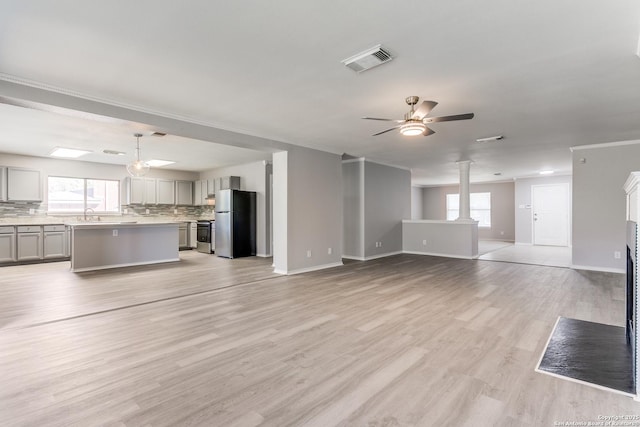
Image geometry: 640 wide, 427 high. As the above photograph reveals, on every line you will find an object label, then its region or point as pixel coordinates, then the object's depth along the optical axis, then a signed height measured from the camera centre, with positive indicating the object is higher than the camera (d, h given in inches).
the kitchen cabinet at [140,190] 339.9 +24.9
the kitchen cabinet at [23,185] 273.6 +25.4
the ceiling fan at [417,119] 124.9 +39.1
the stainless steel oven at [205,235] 345.1 -26.3
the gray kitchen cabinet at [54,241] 279.7 -26.2
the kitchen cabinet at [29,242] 267.4 -25.9
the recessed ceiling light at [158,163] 310.2 +51.7
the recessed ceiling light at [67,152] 253.4 +52.2
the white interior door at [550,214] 393.1 -3.6
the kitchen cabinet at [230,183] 339.6 +32.8
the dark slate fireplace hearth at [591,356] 82.1 -44.6
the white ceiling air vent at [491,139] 208.5 +50.1
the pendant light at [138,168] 220.2 +32.3
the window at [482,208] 485.1 +5.6
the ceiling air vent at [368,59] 98.5 +51.0
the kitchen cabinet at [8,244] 259.7 -26.1
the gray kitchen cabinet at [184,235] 378.0 -28.0
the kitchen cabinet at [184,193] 382.3 +24.7
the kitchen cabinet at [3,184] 269.0 +25.4
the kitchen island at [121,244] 234.1 -26.2
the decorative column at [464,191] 306.5 +20.6
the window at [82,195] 303.7 +18.7
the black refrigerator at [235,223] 306.3 -11.0
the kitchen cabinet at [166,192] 364.8 +24.9
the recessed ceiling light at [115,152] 262.8 +52.3
